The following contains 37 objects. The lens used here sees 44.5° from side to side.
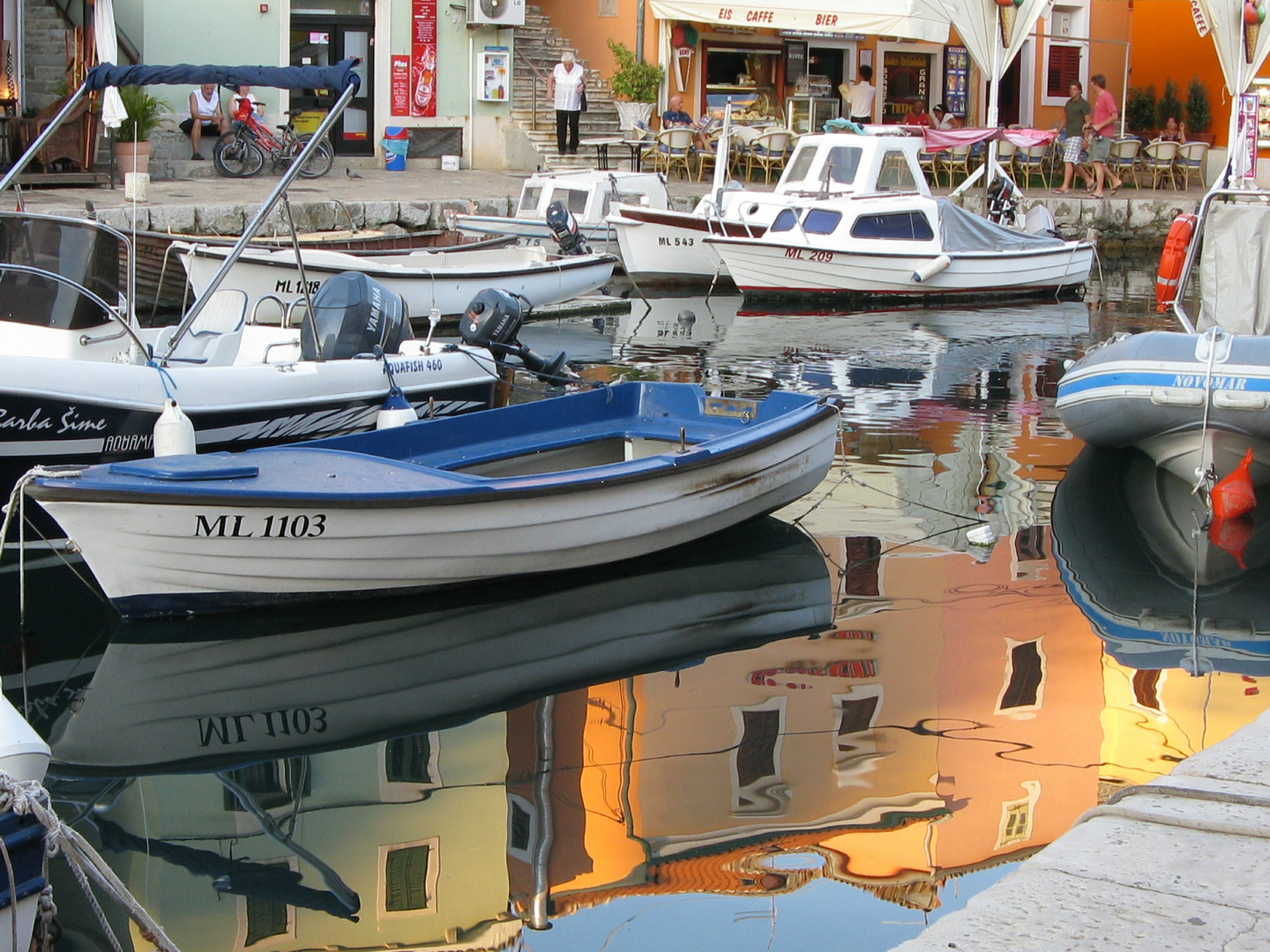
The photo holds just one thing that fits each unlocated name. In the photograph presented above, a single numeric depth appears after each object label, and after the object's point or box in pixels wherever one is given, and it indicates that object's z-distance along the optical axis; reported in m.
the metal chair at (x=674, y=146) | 21.95
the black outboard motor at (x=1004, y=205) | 19.98
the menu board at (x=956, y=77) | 26.88
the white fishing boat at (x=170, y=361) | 7.36
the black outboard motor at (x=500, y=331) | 9.73
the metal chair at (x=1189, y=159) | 24.55
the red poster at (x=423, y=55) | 21.81
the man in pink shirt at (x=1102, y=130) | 23.20
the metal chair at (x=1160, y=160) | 24.12
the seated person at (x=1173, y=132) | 25.31
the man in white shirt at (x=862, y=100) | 23.23
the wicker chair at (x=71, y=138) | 17.56
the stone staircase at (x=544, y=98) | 22.23
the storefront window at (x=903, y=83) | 26.41
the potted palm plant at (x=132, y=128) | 18.03
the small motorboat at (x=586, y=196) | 17.83
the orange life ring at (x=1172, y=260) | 9.74
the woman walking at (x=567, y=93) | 21.09
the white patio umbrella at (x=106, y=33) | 15.41
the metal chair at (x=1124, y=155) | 23.86
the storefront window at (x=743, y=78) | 24.64
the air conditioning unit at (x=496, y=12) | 21.64
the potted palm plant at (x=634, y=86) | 22.67
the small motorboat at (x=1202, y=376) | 8.39
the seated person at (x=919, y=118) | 24.98
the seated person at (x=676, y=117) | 22.47
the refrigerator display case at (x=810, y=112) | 24.28
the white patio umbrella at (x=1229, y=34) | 18.27
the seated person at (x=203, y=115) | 19.70
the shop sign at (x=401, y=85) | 21.81
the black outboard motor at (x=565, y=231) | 15.84
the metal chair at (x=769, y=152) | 22.00
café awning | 20.33
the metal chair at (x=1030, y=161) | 22.94
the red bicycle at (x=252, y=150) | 19.50
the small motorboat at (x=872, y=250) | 16.80
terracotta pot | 18.28
